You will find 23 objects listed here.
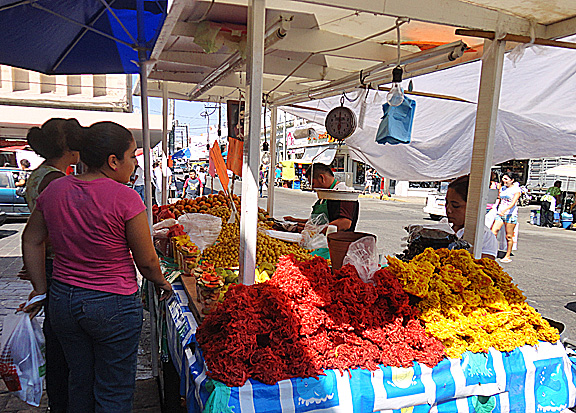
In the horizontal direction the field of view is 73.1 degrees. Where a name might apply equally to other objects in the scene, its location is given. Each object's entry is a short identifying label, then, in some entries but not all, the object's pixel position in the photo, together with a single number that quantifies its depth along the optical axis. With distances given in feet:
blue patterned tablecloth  5.38
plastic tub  8.32
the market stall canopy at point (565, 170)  51.03
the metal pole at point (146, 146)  10.46
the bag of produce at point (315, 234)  11.08
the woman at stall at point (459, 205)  9.76
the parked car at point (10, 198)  36.37
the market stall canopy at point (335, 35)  8.05
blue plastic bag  12.70
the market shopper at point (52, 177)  7.93
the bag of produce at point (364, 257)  7.25
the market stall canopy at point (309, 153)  109.63
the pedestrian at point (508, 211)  28.18
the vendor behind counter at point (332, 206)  12.94
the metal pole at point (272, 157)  19.97
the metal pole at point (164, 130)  19.06
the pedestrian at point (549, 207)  49.42
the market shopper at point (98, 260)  5.88
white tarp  12.16
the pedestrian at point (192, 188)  63.57
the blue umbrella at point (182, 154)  70.12
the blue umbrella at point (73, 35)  10.66
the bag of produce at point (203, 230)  10.86
